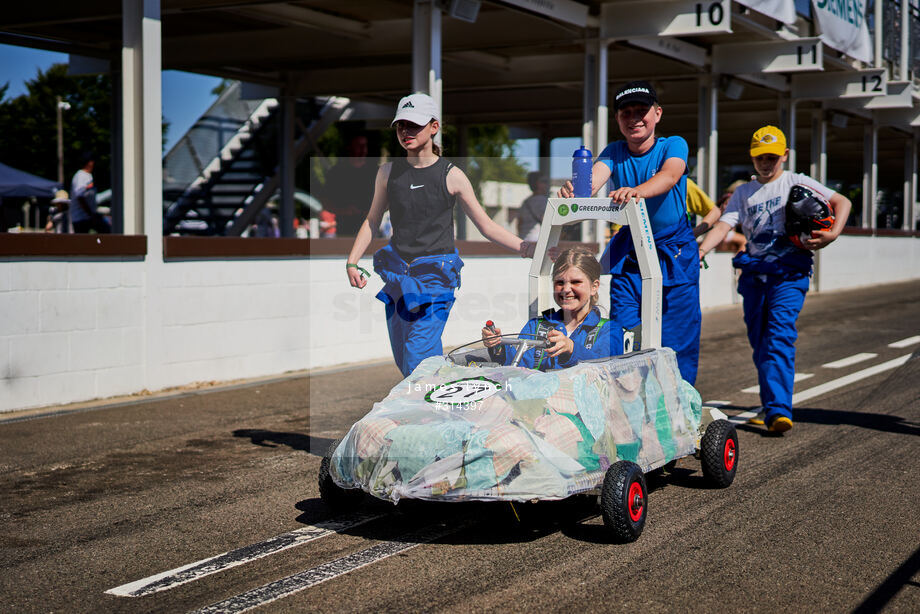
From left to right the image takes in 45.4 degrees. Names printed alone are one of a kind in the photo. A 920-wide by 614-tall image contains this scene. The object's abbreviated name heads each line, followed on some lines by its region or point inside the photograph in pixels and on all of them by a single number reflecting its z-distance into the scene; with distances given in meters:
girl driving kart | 5.25
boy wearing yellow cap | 7.66
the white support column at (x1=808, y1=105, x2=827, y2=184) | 26.92
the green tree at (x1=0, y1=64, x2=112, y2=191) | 62.56
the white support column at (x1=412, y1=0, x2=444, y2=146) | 13.19
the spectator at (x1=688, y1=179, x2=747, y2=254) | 7.58
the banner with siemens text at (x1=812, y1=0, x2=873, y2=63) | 20.27
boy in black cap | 6.24
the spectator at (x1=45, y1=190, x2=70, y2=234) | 22.17
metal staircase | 27.14
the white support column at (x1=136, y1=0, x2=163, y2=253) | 9.84
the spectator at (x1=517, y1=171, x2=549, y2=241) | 7.46
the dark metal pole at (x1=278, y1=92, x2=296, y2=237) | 23.44
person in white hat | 5.98
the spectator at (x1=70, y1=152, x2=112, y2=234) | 18.34
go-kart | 4.48
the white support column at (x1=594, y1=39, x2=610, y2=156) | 16.50
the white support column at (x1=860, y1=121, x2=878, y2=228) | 30.59
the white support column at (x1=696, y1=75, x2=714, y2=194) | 20.44
